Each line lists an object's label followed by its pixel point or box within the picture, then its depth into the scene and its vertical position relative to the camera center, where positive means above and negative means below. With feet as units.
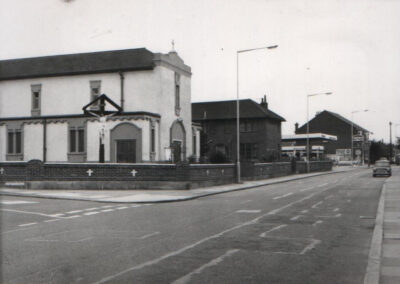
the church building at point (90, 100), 124.98 +14.39
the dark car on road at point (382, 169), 151.43 -2.81
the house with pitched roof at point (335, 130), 351.69 +21.92
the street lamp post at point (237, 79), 110.68 +18.12
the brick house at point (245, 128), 222.28 +15.07
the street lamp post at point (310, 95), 170.05 +22.79
